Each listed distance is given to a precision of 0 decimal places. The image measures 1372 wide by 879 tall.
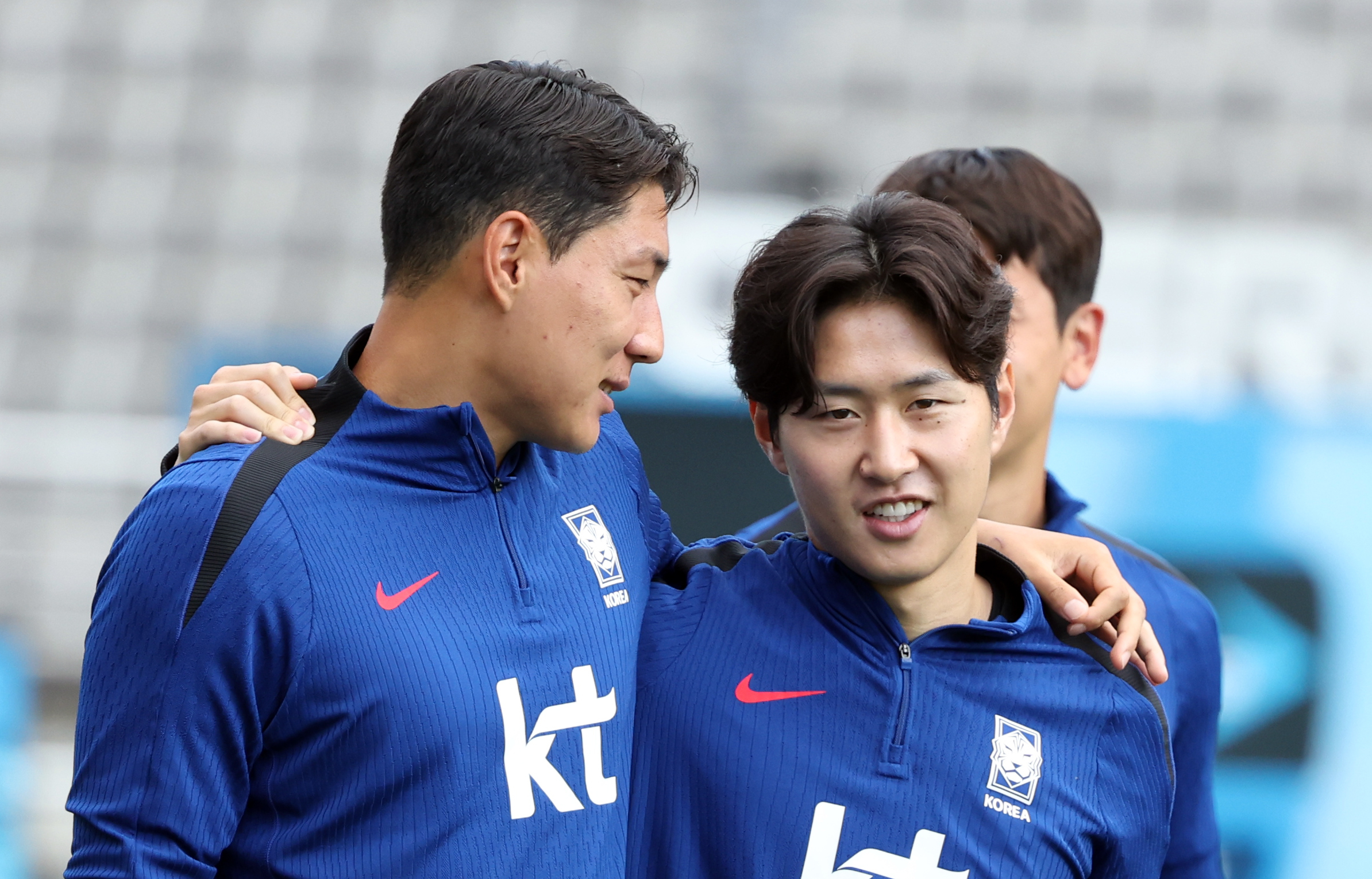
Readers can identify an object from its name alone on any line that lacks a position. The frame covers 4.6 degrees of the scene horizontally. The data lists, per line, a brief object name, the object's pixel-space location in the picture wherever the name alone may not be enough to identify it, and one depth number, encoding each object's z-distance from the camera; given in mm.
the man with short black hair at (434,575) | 12125
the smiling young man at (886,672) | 12228
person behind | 12567
